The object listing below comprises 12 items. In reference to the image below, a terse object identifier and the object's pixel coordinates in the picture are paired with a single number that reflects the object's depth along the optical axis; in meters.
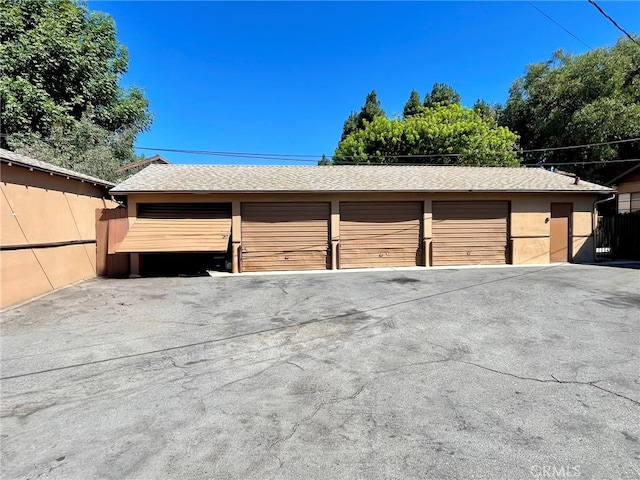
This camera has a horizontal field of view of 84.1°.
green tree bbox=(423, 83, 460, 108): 32.31
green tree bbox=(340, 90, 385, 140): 30.58
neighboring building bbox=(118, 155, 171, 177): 17.39
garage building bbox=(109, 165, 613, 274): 11.35
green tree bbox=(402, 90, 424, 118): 32.03
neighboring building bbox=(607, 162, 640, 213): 16.77
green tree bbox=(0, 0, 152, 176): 15.60
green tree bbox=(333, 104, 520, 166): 23.05
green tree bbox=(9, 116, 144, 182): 14.51
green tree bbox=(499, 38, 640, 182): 20.06
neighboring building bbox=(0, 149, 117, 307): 6.84
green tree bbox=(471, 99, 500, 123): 29.04
